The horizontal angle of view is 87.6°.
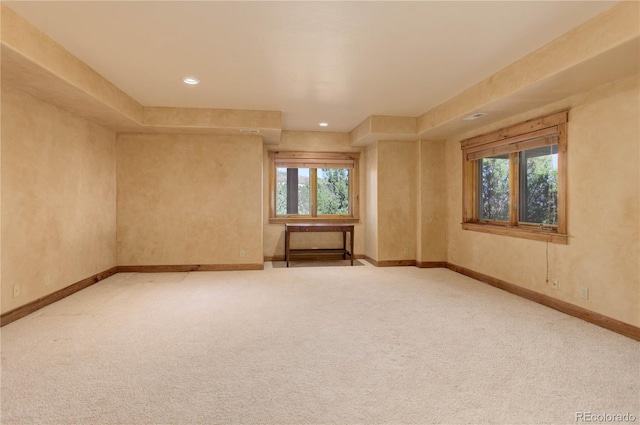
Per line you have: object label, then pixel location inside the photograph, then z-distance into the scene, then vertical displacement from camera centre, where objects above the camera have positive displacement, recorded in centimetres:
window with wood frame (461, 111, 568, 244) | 361 +42
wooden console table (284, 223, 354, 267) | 592 -27
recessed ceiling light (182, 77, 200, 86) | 372 +151
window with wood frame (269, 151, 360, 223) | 672 +55
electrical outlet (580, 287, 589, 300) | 323 -79
